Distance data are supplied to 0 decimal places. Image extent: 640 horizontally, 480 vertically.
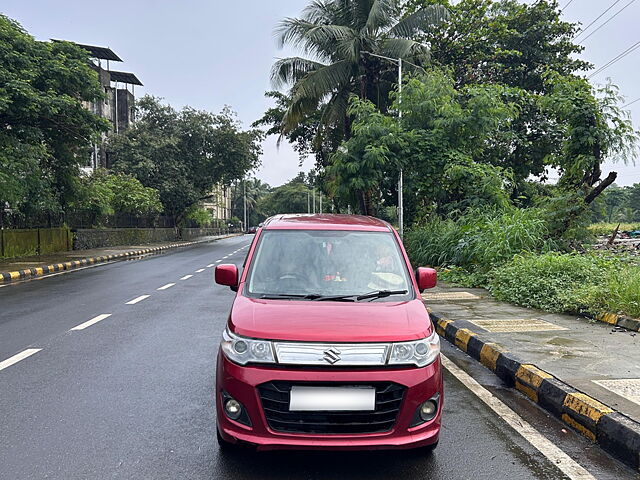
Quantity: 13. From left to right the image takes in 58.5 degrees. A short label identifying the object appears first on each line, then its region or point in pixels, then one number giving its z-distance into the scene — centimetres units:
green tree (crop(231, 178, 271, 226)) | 11216
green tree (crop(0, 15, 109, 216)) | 1670
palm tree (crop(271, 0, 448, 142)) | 2138
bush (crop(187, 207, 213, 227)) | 4790
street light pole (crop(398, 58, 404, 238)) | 1683
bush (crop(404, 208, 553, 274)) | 1206
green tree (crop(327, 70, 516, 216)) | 1527
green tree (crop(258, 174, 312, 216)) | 10662
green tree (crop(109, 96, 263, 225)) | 3959
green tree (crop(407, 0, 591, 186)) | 2320
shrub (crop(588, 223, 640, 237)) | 2301
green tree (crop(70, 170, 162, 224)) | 2733
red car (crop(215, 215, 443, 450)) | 323
